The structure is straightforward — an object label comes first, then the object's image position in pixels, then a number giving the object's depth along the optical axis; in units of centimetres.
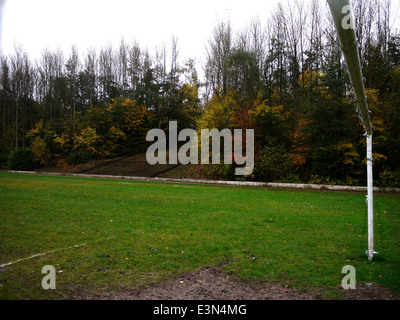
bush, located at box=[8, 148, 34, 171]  3312
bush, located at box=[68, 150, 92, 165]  3266
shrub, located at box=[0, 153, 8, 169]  3455
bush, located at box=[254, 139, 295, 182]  1839
